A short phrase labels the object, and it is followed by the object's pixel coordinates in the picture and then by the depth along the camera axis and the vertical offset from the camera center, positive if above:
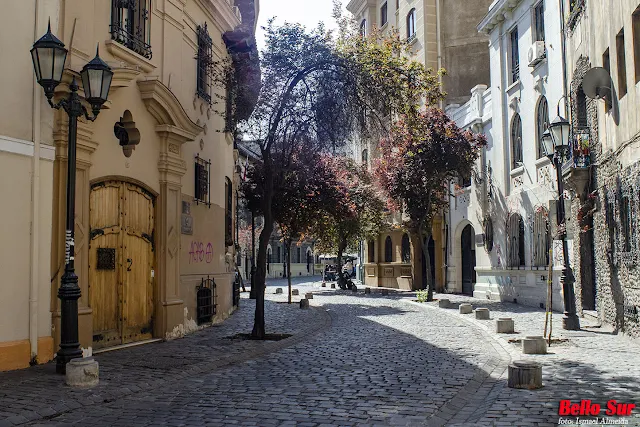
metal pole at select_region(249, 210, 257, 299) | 26.30 -0.74
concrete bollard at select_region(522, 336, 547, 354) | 10.65 -1.48
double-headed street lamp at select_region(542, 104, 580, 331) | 13.20 +1.24
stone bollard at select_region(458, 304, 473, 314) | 18.38 -1.45
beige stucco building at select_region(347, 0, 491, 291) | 31.08 +10.22
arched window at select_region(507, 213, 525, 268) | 22.12 +0.58
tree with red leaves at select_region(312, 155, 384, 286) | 26.48 +2.48
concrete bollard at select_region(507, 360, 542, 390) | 7.70 -1.43
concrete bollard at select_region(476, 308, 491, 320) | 16.69 -1.47
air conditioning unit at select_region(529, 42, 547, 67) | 19.87 +6.37
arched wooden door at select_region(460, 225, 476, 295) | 28.16 -0.07
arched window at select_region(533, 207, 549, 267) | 19.73 +0.58
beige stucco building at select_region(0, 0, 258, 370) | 9.24 +1.45
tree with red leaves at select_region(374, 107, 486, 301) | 23.34 +3.58
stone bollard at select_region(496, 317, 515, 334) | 13.65 -1.47
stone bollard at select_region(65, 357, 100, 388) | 7.83 -1.37
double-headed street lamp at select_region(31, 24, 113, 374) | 8.44 +2.14
